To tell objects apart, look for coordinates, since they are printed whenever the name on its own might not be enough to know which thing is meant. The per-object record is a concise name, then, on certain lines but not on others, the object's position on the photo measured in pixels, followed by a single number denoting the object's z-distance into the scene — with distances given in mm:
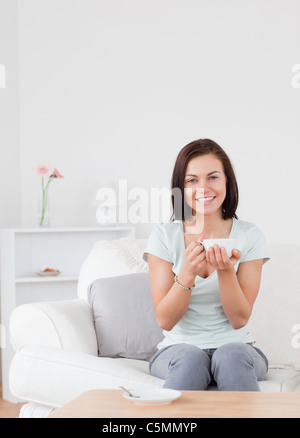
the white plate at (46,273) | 3594
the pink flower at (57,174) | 3630
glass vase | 3680
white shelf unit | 3477
